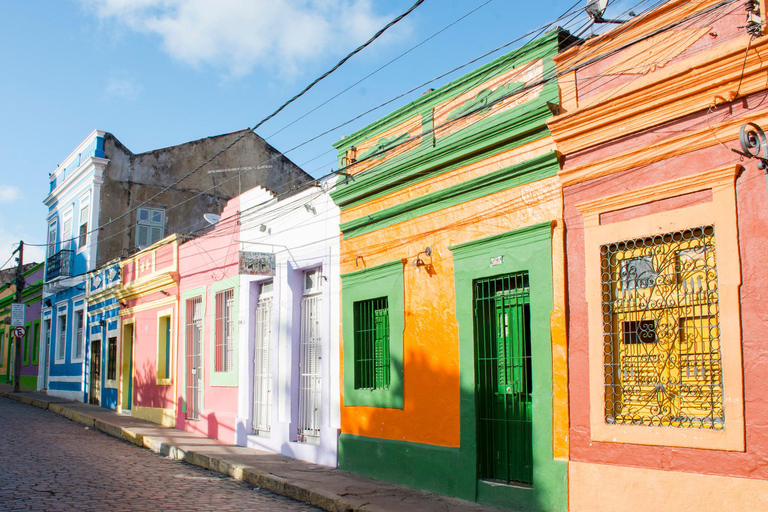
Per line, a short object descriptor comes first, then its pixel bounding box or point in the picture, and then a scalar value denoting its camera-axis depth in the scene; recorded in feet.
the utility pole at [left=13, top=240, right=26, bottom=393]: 74.59
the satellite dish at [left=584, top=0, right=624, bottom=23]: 21.66
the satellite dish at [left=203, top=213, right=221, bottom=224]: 46.78
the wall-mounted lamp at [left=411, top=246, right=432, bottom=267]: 27.84
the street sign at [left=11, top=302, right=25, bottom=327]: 74.33
